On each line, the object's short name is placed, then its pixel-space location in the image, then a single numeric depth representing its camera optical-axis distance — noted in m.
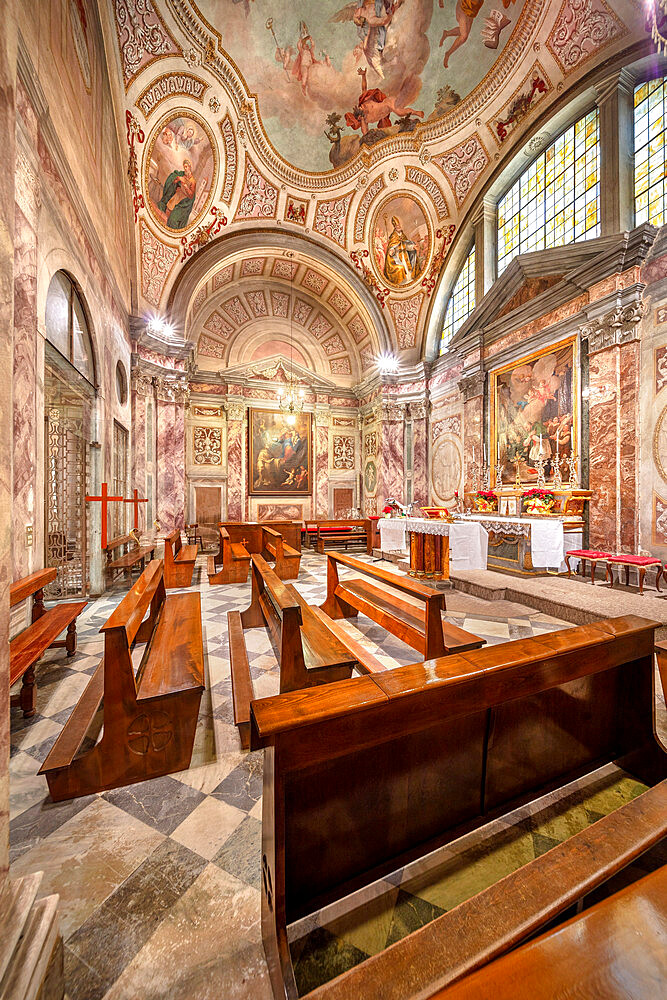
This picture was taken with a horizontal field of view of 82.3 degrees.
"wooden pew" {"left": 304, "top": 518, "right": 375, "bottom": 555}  10.43
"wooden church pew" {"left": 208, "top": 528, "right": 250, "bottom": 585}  6.31
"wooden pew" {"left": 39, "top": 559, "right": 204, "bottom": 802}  1.82
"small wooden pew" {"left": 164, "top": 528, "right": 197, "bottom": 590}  5.94
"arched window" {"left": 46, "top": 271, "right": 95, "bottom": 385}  4.30
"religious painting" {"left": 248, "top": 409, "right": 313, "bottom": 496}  12.39
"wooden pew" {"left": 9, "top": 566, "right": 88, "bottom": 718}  2.41
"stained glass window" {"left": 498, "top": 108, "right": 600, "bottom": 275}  7.10
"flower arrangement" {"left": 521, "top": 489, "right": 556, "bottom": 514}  6.25
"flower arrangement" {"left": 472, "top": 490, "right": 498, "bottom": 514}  7.13
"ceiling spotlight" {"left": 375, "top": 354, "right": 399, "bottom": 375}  11.84
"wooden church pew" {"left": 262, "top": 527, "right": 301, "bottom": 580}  6.15
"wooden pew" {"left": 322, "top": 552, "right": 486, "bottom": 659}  2.64
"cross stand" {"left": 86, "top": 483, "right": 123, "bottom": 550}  5.06
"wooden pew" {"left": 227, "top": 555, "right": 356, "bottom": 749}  2.11
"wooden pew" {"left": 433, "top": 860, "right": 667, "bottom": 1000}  0.60
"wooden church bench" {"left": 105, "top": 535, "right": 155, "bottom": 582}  5.97
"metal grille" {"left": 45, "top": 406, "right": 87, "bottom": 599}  5.17
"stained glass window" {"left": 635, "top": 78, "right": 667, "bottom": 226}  6.01
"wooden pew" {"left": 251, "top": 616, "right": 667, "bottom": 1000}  0.75
